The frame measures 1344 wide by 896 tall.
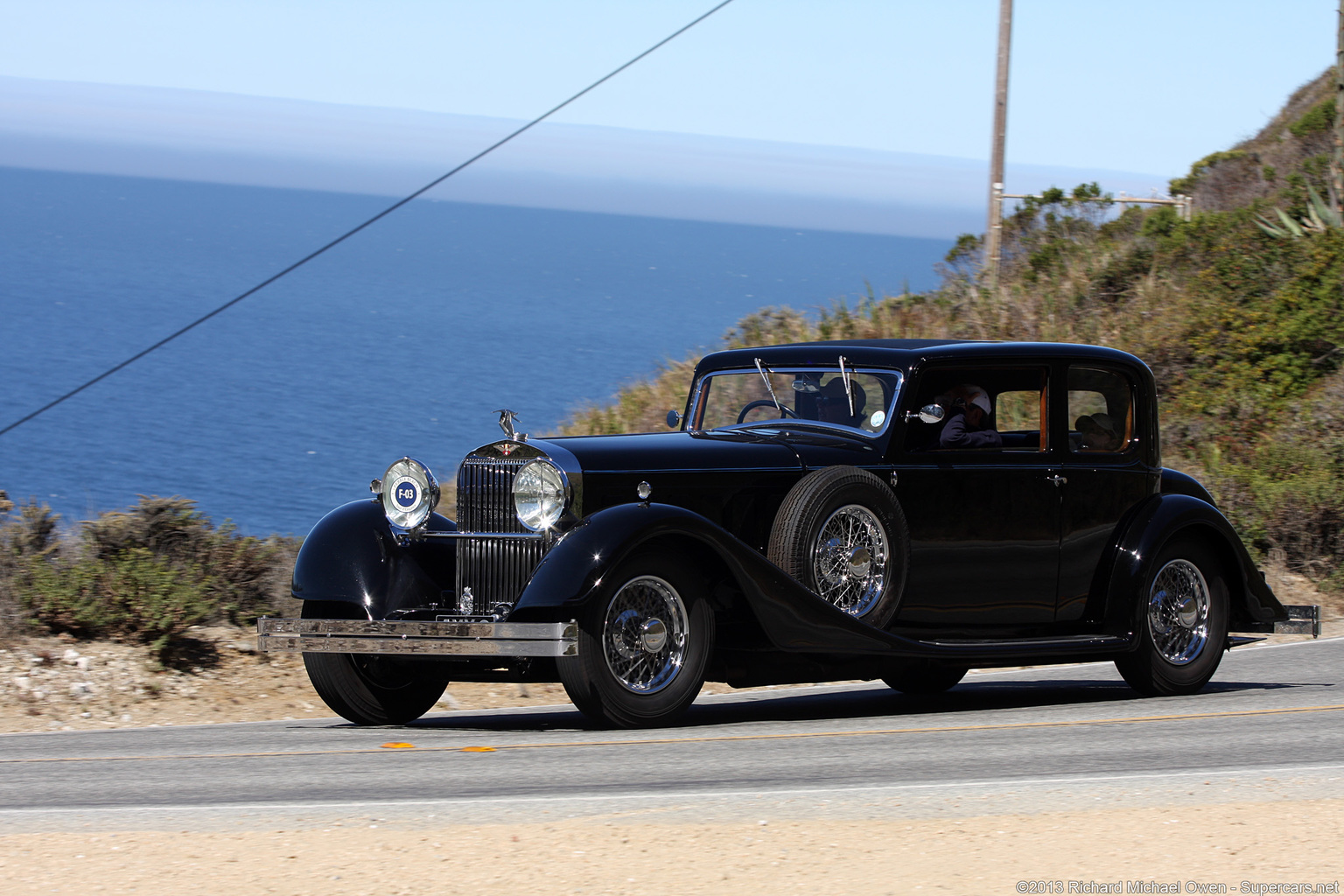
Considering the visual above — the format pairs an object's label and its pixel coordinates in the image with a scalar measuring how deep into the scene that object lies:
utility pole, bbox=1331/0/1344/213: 44.44
